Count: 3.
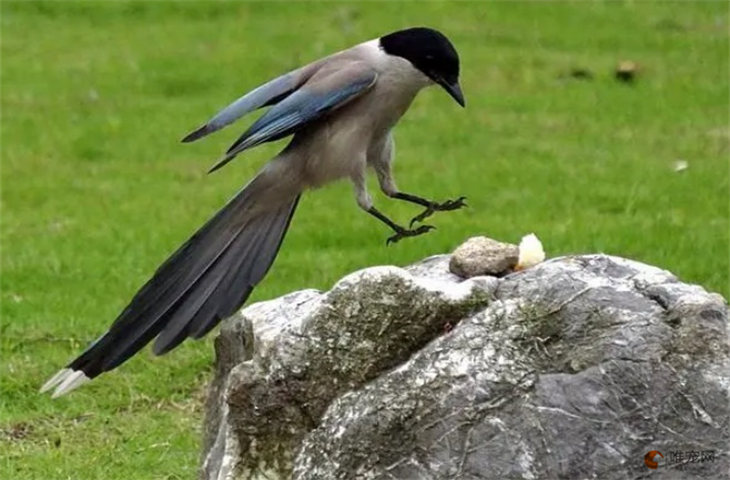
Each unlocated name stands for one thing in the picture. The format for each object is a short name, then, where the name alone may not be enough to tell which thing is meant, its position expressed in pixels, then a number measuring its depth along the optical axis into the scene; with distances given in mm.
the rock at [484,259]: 10977
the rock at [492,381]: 9656
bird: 11766
